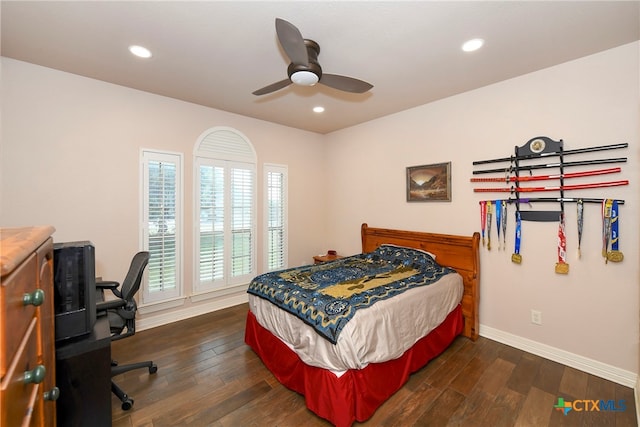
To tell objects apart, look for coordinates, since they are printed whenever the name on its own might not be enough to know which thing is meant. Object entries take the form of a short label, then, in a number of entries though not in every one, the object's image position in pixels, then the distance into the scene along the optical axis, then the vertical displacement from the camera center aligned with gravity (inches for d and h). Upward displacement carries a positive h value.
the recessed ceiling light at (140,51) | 89.8 +54.7
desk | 50.5 -32.2
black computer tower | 51.1 -14.6
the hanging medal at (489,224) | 117.1 -4.9
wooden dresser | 24.8 -13.7
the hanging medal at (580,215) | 95.3 -0.8
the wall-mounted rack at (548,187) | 90.4 +10.2
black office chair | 76.8 -30.0
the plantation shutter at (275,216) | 168.6 -2.1
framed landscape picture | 131.6 +15.2
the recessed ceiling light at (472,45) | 86.3 +54.4
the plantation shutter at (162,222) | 126.0 -4.5
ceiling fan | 65.7 +42.4
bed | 71.1 -38.8
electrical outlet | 105.2 -40.6
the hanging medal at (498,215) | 114.0 -1.0
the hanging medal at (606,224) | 90.0 -3.8
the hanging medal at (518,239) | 109.0 -10.6
